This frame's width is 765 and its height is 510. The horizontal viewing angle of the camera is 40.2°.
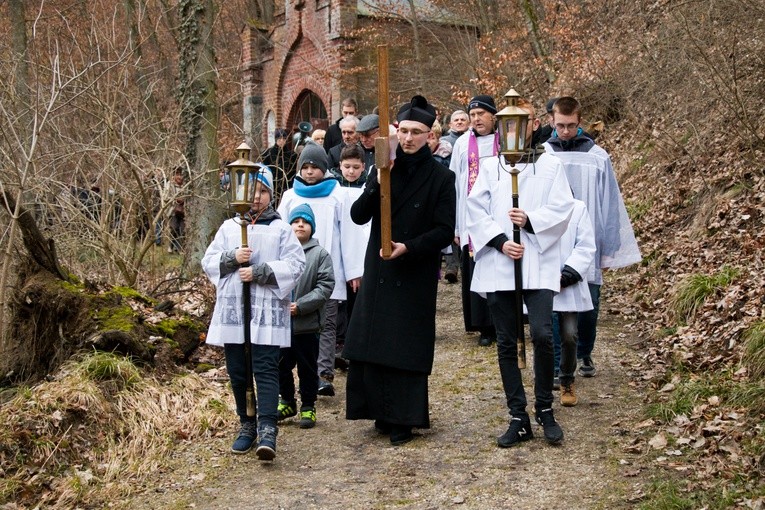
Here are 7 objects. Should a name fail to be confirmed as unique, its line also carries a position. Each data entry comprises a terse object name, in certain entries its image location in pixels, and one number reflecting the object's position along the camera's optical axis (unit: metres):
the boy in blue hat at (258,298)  6.66
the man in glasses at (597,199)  8.10
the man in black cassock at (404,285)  6.78
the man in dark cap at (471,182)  9.04
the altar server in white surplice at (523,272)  6.59
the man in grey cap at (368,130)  9.81
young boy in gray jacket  7.62
